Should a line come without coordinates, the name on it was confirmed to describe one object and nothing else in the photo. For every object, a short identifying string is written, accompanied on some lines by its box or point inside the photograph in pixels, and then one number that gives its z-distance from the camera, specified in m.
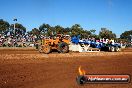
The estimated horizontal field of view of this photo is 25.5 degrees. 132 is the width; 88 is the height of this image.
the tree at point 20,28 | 79.68
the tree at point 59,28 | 62.14
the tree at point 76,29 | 57.55
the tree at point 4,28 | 60.05
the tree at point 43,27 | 69.92
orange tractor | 22.59
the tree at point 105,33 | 59.81
